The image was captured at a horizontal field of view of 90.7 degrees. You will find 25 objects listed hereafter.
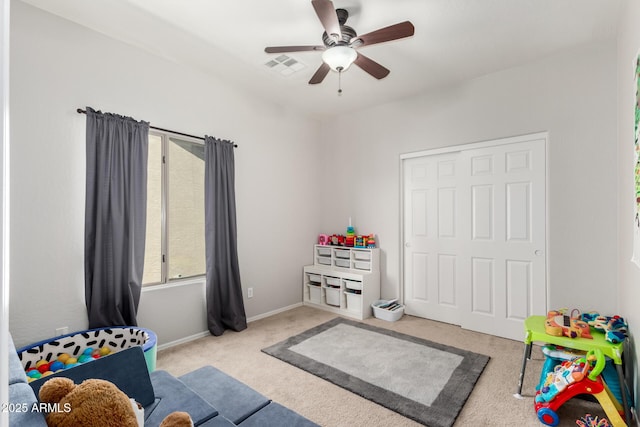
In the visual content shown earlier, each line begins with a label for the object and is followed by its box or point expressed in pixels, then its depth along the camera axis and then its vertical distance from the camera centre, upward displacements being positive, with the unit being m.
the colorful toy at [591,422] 1.72 -1.19
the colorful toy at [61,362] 1.99 -1.01
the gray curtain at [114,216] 2.46 -0.03
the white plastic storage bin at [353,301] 3.81 -1.10
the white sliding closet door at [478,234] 3.06 -0.25
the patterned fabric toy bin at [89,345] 2.11 -0.95
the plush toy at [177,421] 1.01 -0.67
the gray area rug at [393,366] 2.06 -1.25
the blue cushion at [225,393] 1.54 -0.99
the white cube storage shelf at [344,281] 3.84 -0.89
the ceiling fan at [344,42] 1.95 +1.15
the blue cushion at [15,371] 1.17 -0.62
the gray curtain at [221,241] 3.24 -0.30
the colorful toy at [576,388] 1.73 -1.02
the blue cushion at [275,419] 1.41 -0.95
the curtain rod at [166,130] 2.42 +0.78
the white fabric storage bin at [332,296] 4.04 -1.09
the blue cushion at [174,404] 1.35 -0.88
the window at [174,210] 2.95 +0.02
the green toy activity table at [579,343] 1.85 -0.84
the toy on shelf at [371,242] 4.07 -0.39
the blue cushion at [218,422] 1.30 -0.87
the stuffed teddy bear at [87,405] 0.90 -0.57
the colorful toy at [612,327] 1.94 -0.78
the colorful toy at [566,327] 2.07 -0.78
